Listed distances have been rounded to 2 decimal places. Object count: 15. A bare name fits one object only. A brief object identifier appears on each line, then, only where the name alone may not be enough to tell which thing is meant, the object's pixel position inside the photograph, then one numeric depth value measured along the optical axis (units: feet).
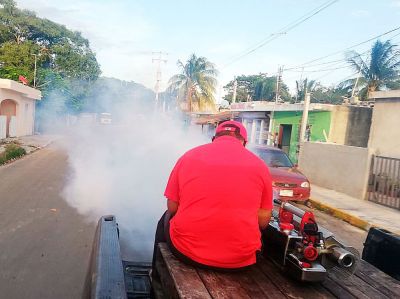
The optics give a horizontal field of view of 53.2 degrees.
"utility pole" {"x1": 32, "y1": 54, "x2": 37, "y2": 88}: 109.15
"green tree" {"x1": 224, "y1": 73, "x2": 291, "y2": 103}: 152.56
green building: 64.58
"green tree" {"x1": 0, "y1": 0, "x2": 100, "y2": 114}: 115.03
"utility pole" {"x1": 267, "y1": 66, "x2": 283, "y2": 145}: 77.31
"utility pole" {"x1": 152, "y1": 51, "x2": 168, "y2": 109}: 175.28
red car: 35.24
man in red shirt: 7.81
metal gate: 37.35
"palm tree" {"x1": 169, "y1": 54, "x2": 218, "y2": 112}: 129.59
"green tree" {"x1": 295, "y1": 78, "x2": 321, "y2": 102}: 131.69
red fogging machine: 7.45
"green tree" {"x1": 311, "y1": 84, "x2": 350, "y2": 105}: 135.09
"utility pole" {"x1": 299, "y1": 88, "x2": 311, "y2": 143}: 53.01
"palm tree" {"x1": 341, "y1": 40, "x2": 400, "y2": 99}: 81.92
